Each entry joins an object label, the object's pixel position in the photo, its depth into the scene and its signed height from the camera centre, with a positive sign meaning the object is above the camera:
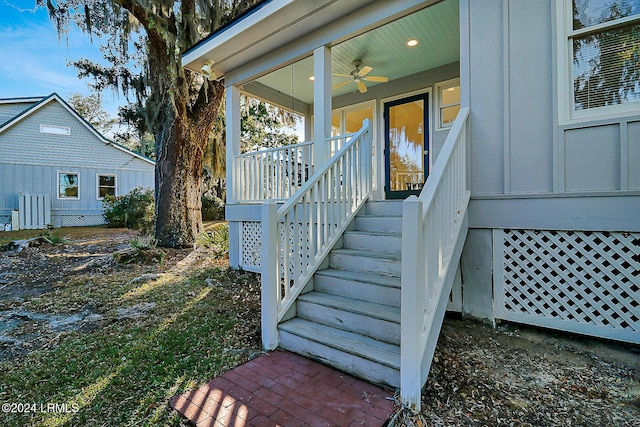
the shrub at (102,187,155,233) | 13.20 +0.37
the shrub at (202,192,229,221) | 15.06 +0.45
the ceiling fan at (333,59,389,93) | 5.62 +2.60
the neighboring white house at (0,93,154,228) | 13.10 +2.40
